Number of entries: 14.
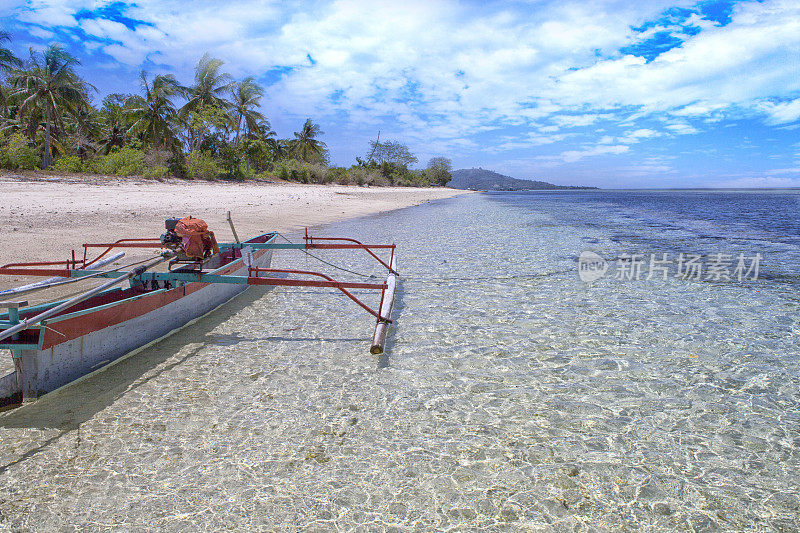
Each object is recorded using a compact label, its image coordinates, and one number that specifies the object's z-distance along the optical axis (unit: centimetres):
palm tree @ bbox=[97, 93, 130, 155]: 3328
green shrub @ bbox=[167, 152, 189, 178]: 2892
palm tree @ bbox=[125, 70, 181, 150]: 3312
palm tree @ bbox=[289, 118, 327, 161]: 5716
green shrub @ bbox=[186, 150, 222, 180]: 3026
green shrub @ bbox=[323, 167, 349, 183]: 5000
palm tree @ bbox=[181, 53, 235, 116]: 3806
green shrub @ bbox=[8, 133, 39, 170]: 2045
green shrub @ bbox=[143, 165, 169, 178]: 2494
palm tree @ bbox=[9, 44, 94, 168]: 2978
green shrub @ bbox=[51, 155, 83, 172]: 2434
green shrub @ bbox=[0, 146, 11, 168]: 2016
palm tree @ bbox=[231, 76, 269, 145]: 4378
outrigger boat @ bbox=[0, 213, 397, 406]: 385
